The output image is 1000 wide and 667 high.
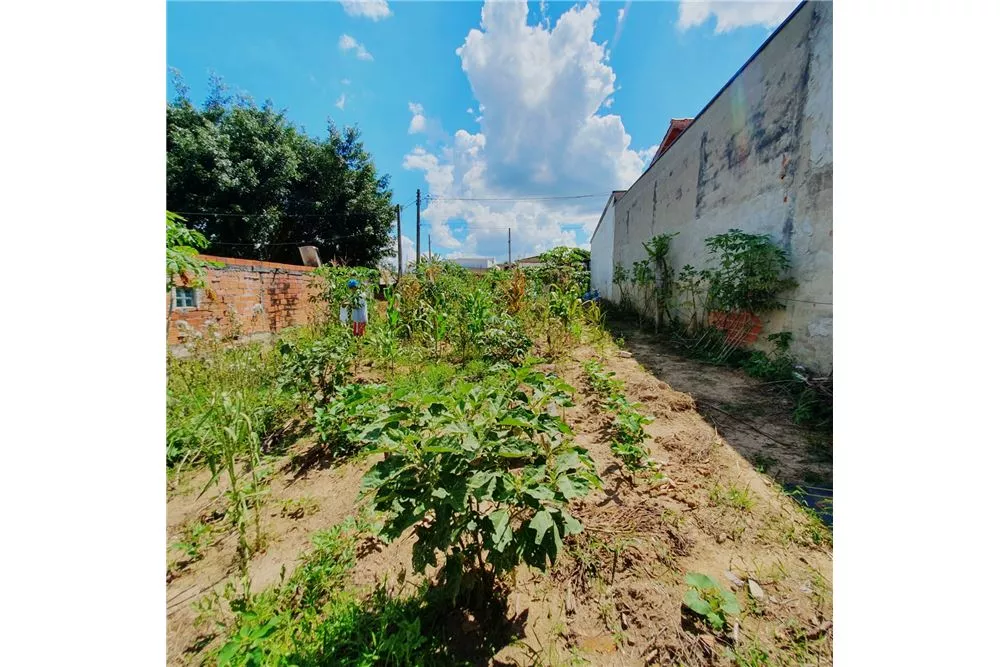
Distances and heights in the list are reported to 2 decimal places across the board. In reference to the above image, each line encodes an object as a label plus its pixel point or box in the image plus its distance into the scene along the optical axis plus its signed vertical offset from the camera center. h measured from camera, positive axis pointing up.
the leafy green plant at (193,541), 1.77 -1.15
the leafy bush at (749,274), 3.98 +0.72
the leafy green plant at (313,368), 2.87 -0.33
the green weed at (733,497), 1.87 -0.94
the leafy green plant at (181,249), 2.44 +0.59
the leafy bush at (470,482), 1.06 -0.50
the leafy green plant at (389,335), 4.41 -0.07
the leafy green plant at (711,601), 1.26 -1.04
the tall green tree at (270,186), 11.55 +5.46
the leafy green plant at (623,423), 2.21 -0.67
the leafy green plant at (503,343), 4.33 -0.17
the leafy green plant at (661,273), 6.97 +1.23
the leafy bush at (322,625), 1.14 -1.13
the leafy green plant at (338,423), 2.49 -0.70
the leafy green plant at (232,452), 1.69 -0.64
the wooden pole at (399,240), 15.18 +4.07
